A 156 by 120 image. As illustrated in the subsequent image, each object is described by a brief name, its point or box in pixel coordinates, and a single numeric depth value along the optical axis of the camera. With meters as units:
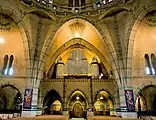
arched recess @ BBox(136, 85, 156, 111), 22.30
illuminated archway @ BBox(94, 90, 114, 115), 26.36
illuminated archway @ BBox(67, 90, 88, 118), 28.38
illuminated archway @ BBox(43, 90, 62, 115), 26.62
